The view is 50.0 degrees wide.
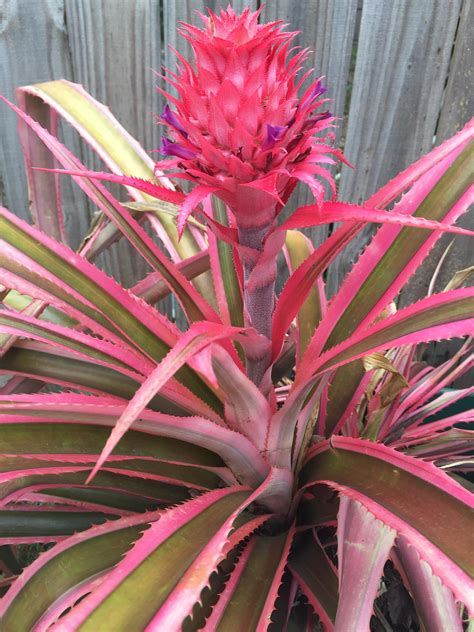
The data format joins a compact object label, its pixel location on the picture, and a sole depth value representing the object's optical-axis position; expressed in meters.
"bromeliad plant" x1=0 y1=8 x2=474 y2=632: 0.41
